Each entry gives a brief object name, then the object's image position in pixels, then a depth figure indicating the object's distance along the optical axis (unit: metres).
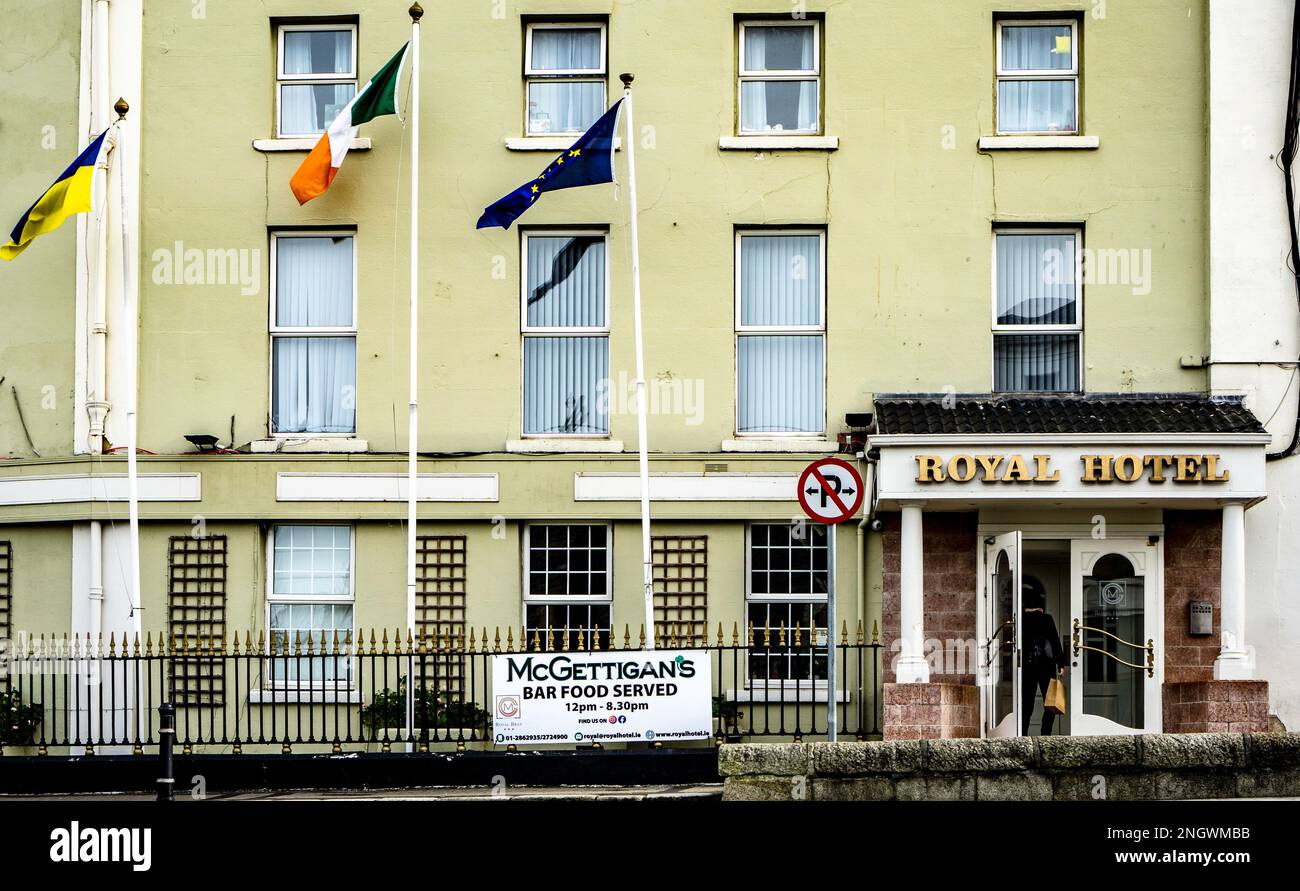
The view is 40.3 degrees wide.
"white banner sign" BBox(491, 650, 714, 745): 18.03
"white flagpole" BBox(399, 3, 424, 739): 20.14
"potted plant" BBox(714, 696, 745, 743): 19.50
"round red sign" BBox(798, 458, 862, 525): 16.42
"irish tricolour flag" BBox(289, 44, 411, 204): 19.98
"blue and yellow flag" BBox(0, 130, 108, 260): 19.83
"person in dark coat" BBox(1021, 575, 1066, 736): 19.42
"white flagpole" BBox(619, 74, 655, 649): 20.06
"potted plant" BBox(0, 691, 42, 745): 19.75
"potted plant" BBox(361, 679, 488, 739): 19.83
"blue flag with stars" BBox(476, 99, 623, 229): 19.72
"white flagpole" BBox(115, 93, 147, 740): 20.31
